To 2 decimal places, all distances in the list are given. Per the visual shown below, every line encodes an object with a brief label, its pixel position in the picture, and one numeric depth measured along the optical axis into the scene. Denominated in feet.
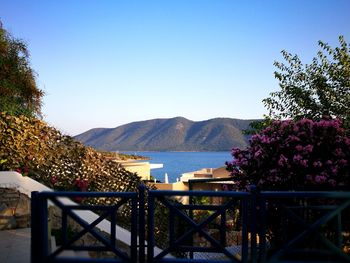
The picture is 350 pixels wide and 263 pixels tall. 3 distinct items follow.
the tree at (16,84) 38.91
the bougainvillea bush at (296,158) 22.03
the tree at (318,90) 38.97
